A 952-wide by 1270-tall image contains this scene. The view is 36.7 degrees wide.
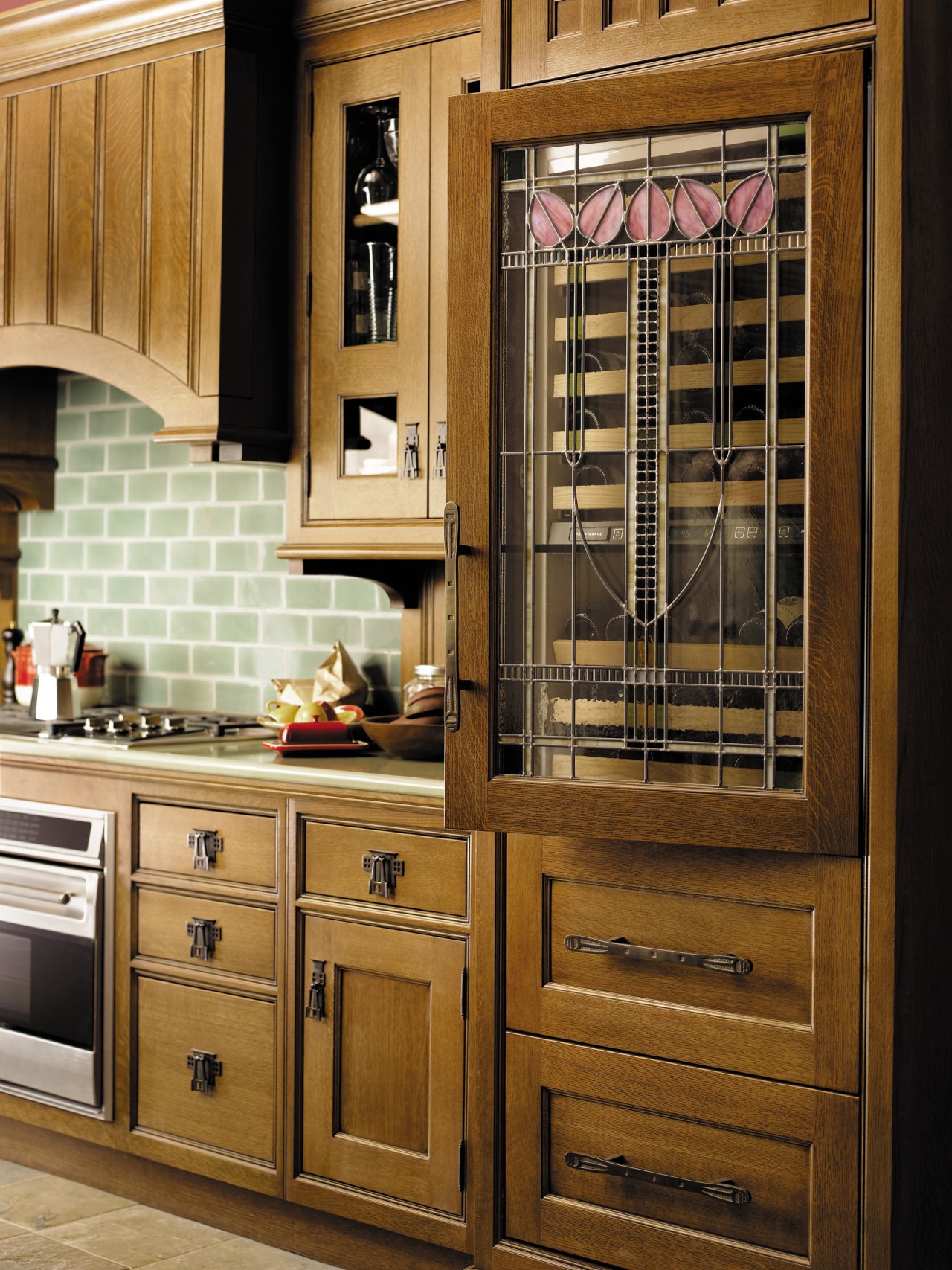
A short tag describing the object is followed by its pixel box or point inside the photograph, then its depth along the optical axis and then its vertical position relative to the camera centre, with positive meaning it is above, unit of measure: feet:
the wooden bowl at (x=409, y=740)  9.50 -0.68
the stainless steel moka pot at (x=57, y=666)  11.48 -0.25
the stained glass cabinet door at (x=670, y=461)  6.72 +0.89
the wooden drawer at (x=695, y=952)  7.02 -1.61
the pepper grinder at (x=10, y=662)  13.08 -0.25
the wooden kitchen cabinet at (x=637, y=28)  6.99 +3.11
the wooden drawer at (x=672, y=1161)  7.04 -2.70
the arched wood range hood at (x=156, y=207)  10.43 +3.26
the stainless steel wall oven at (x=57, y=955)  10.01 -2.27
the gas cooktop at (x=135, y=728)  10.55 -0.72
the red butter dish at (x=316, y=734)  9.82 -0.67
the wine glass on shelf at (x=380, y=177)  10.23 +3.28
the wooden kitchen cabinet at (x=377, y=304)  9.86 +2.37
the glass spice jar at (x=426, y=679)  10.34 -0.30
